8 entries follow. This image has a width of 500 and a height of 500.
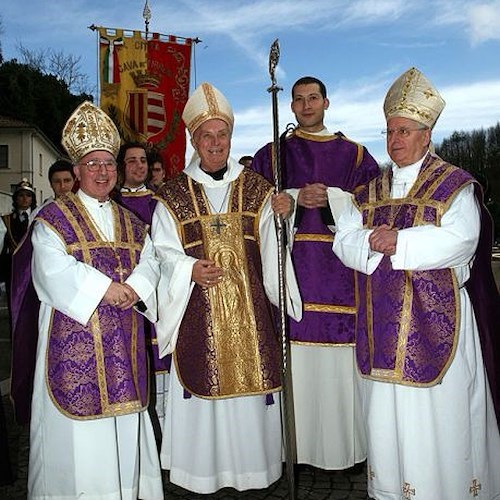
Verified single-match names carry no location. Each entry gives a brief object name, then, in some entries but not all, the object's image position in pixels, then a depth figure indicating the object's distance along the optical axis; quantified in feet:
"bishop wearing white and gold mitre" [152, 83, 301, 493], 13.05
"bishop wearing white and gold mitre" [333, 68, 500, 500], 11.14
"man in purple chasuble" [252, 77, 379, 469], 14.62
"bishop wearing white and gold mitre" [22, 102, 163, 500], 11.31
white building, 136.15
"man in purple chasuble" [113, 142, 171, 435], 18.16
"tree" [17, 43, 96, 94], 161.38
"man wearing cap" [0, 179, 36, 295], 25.93
